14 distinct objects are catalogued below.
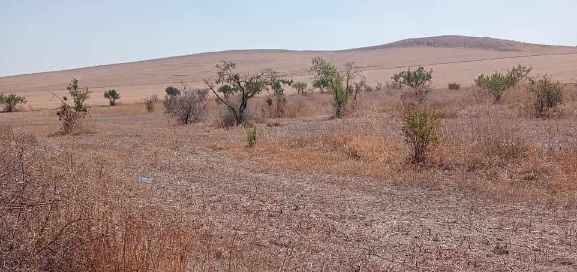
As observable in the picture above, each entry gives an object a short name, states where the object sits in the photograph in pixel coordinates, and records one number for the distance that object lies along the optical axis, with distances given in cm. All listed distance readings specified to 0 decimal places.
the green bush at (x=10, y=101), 5115
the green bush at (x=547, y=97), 2198
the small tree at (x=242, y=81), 2583
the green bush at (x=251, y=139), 1610
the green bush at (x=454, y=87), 4928
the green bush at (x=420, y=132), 1241
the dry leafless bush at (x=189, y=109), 2727
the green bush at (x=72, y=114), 2242
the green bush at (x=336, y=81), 2723
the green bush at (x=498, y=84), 2964
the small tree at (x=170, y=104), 3224
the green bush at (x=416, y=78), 3769
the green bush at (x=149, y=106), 4047
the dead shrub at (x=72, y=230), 414
